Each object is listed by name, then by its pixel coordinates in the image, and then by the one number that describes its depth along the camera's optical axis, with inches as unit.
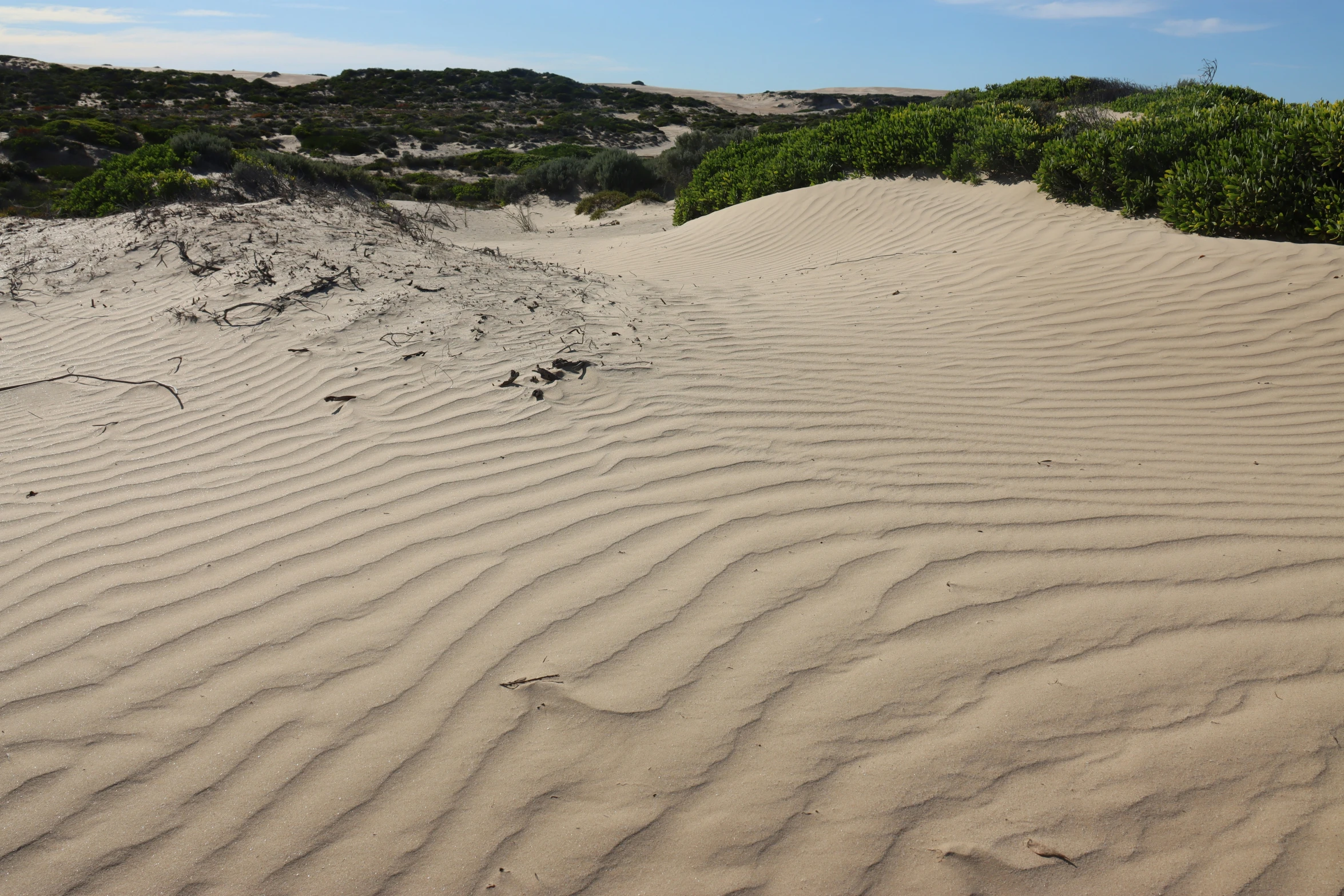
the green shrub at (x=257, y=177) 461.1
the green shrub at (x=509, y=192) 775.7
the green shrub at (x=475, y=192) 784.9
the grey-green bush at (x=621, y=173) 754.2
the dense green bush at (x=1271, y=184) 244.2
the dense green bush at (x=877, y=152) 370.3
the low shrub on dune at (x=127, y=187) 417.7
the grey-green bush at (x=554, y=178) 789.9
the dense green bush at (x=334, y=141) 1111.0
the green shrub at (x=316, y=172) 612.7
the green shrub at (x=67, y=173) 733.3
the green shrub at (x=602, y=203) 685.3
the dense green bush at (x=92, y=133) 917.2
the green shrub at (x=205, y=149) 649.6
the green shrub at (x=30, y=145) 839.7
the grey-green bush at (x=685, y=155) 721.0
